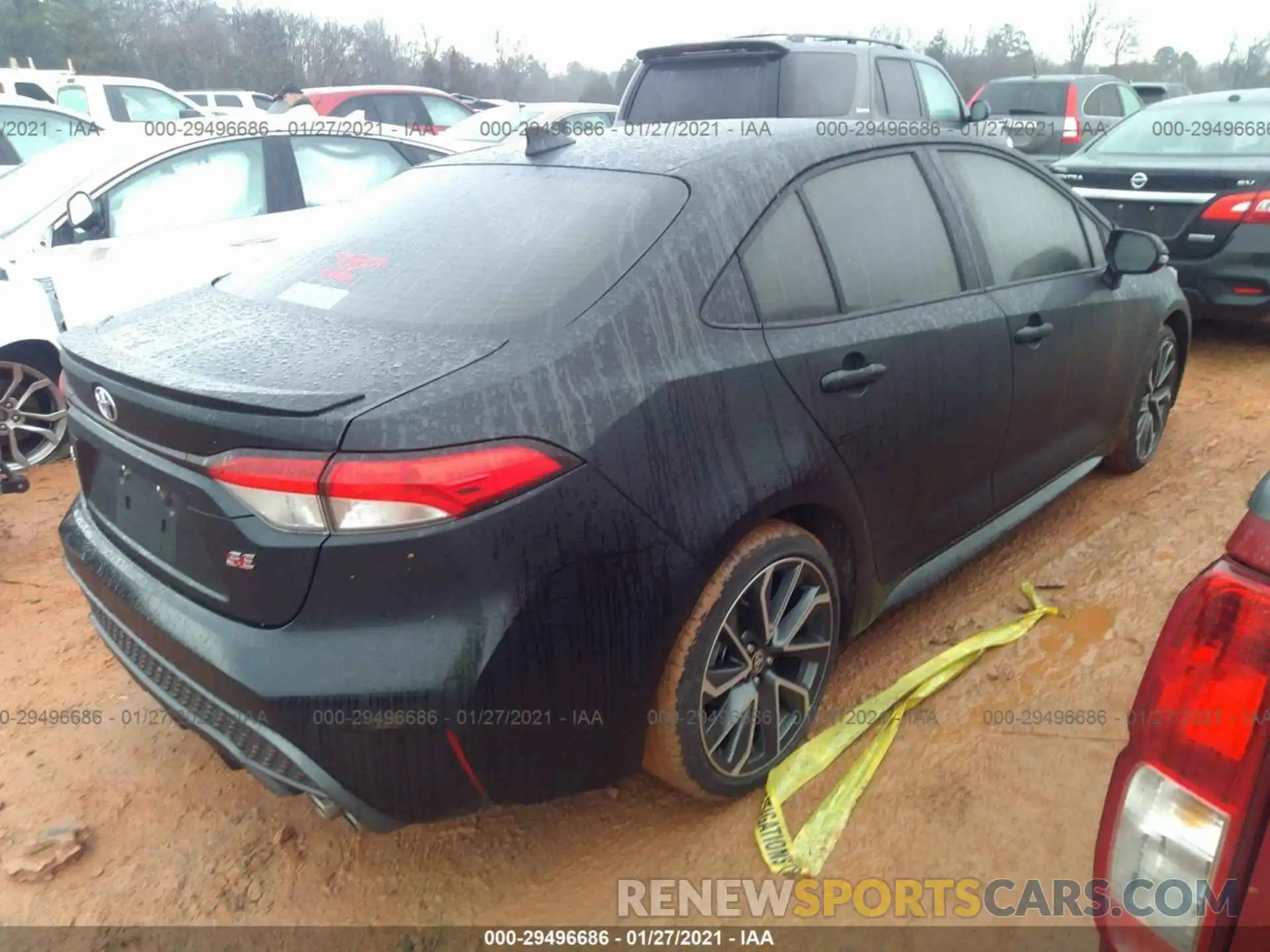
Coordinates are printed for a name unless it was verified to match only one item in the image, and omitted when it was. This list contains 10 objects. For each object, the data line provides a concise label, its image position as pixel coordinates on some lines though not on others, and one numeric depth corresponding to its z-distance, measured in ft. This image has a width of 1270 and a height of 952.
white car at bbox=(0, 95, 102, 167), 30.76
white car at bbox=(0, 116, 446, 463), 15.67
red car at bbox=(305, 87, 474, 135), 40.52
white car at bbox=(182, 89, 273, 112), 62.80
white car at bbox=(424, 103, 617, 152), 33.96
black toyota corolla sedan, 6.04
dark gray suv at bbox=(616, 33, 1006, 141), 23.27
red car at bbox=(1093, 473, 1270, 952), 3.74
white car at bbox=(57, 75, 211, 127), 42.83
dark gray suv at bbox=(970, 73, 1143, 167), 37.55
